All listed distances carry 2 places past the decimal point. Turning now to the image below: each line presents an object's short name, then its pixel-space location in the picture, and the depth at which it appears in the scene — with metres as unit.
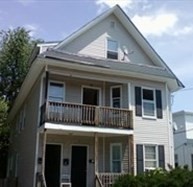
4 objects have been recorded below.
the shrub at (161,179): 8.20
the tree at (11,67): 23.27
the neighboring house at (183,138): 18.53
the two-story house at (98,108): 11.20
